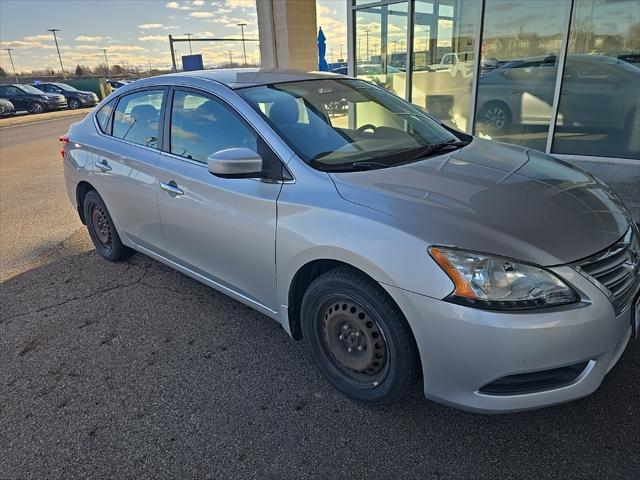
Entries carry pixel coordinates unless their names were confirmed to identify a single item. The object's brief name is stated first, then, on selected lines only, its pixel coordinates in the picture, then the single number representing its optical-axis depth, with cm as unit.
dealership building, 660
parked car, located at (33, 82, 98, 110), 2980
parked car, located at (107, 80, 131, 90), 3556
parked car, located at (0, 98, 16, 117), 2506
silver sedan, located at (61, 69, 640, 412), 196
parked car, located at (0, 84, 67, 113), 2694
